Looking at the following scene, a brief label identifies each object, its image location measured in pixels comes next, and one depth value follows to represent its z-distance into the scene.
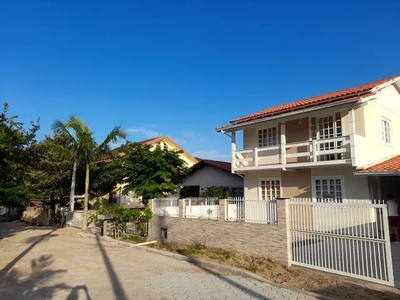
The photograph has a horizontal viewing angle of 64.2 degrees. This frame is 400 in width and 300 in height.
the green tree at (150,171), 18.28
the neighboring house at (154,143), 27.74
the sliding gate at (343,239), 7.69
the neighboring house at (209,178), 20.59
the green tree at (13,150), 12.65
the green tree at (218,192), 18.41
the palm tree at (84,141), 19.06
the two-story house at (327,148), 13.16
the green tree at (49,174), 23.88
